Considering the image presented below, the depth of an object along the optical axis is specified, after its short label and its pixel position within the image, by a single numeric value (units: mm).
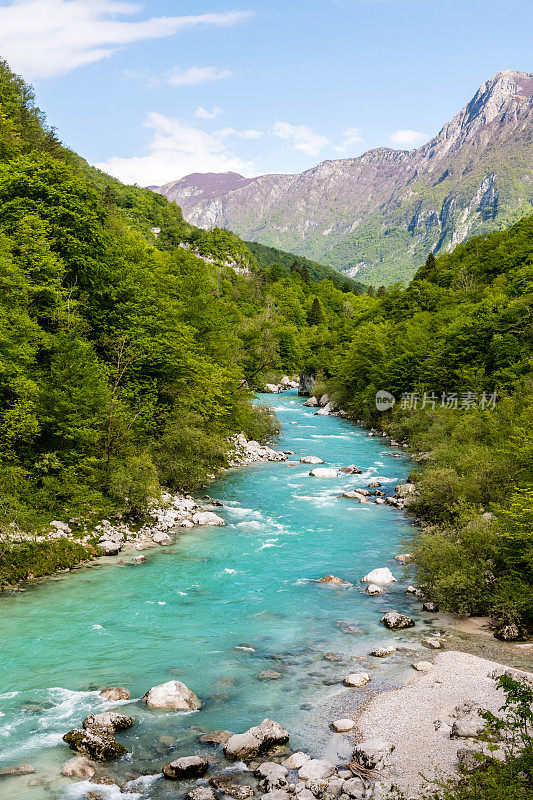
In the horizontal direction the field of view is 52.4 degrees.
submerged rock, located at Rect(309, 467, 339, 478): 38156
